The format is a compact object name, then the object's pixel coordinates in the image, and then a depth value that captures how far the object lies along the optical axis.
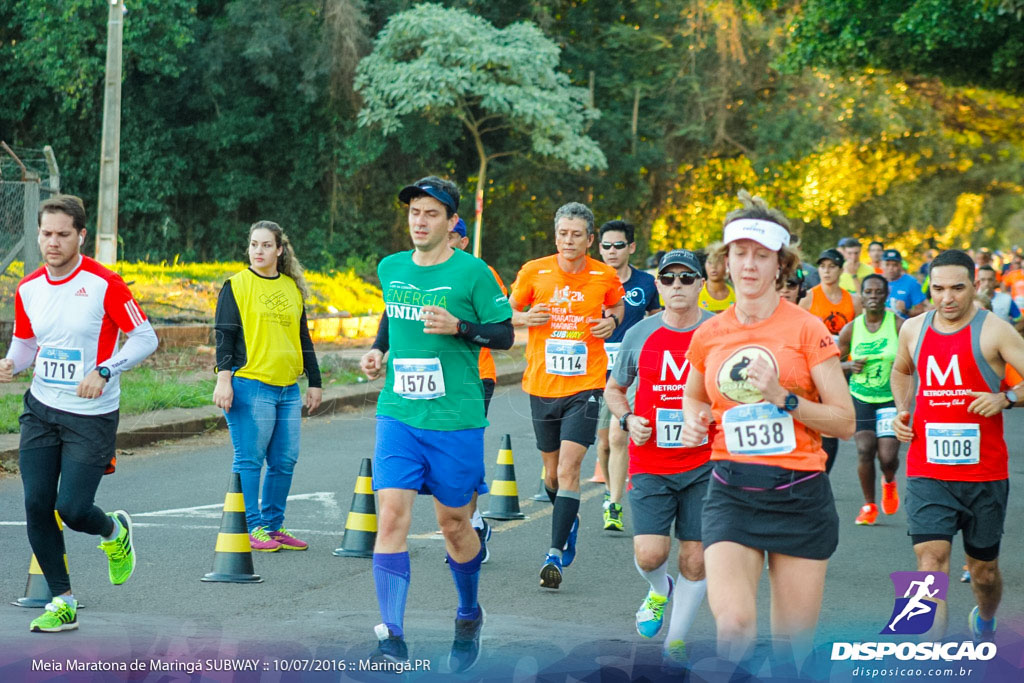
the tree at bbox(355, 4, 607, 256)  26.38
